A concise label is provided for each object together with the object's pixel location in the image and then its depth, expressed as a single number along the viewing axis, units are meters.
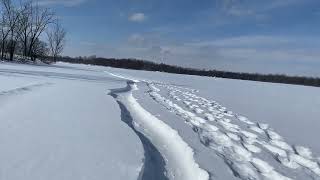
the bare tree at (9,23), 25.63
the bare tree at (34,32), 29.35
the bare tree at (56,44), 41.32
